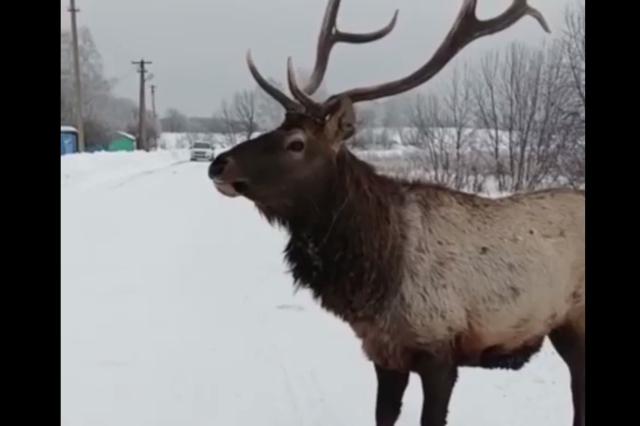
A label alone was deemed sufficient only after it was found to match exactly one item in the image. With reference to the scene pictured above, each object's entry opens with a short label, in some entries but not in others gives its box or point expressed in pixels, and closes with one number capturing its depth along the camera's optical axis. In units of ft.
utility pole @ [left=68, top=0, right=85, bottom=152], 71.41
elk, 10.35
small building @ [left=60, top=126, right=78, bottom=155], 73.04
